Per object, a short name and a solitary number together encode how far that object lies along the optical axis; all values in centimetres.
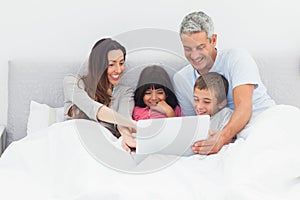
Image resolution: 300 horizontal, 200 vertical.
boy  211
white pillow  227
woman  216
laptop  187
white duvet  149
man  205
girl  223
